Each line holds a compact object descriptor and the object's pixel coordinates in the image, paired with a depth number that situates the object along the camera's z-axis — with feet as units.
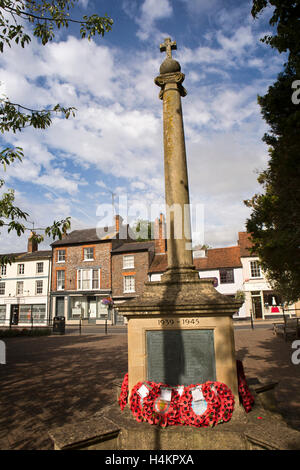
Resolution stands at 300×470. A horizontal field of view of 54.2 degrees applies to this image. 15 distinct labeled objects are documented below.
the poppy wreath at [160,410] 13.12
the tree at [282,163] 26.36
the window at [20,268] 120.76
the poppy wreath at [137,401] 13.62
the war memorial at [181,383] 12.00
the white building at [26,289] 114.52
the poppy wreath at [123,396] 15.07
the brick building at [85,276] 108.37
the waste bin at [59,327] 69.97
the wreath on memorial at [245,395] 14.32
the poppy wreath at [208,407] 12.89
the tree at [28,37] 16.72
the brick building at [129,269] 105.60
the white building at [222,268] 98.89
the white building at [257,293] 94.58
